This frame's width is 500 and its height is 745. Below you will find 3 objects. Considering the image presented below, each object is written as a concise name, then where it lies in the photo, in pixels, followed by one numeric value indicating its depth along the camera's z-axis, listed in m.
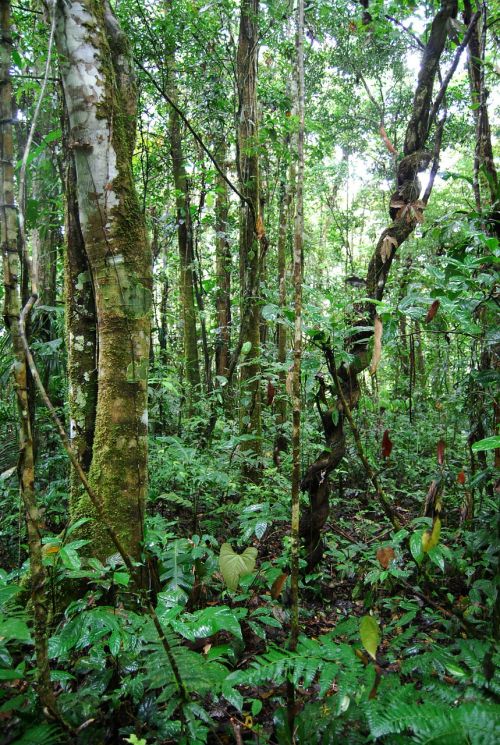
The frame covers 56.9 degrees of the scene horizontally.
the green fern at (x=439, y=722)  1.33
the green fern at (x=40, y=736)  1.43
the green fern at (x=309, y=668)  1.67
